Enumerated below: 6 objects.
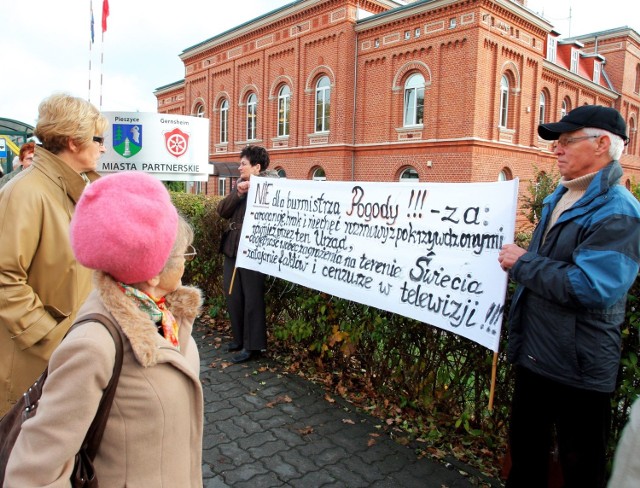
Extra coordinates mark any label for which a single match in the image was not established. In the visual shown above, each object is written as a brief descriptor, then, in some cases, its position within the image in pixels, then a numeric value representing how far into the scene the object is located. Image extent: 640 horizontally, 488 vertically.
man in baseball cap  2.00
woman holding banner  4.77
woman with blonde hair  2.03
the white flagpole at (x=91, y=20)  16.24
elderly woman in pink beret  1.22
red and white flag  15.89
